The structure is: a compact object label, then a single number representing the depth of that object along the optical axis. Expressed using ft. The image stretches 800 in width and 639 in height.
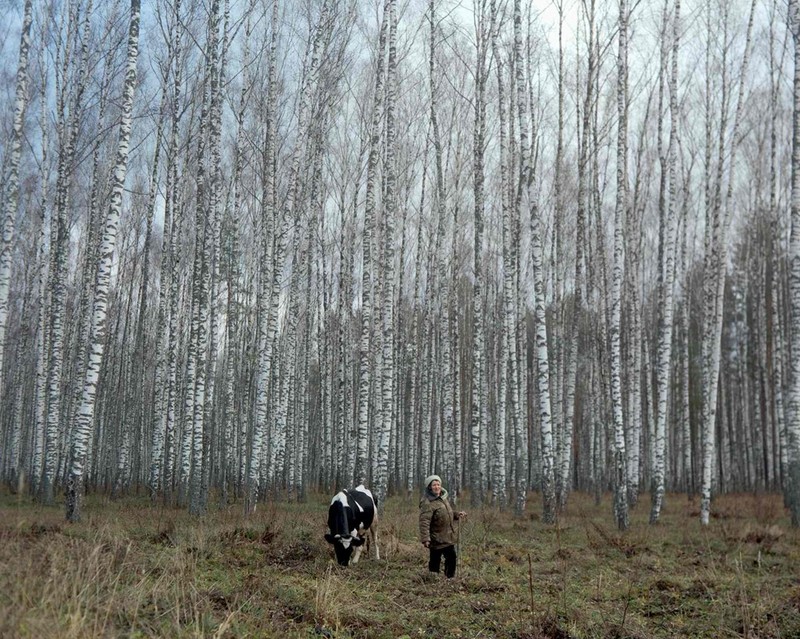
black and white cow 29.53
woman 27.86
